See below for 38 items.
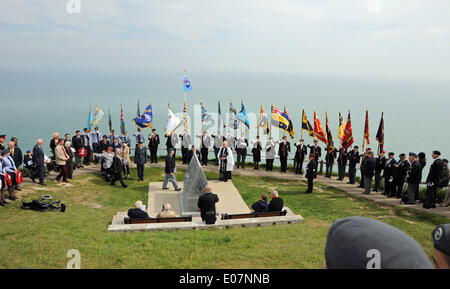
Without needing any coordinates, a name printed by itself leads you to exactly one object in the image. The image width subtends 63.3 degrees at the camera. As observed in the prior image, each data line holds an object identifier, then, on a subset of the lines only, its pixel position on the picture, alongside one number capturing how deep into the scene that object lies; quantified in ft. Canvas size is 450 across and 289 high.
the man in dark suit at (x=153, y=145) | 68.69
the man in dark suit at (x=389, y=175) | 51.93
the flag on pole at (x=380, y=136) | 58.44
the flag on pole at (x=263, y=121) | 70.59
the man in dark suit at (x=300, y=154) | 66.90
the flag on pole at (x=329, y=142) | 64.64
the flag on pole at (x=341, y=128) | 63.52
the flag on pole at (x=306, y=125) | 67.21
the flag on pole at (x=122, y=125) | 71.00
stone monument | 45.83
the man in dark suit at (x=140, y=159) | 59.06
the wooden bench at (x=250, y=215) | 37.25
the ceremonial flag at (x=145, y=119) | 68.95
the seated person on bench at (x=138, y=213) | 36.19
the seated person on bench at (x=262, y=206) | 38.88
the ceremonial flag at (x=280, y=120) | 67.56
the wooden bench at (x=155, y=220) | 35.40
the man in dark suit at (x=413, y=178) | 47.91
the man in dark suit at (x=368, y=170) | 53.62
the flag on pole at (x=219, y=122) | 72.20
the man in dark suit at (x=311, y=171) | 53.62
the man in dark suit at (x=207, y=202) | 35.53
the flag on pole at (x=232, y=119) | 72.79
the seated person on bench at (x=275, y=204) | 38.14
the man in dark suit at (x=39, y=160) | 49.44
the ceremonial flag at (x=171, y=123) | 64.80
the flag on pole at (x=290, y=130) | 67.64
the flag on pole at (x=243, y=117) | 69.89
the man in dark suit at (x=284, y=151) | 67.97
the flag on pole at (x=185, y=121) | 66.37
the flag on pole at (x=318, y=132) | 65.16
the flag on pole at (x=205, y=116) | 73.23
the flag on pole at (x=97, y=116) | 70.82
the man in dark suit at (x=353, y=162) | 60.54
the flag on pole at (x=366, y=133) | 61.26
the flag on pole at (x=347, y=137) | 60.70
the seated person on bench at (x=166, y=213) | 36.96
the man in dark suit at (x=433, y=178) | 46.42
